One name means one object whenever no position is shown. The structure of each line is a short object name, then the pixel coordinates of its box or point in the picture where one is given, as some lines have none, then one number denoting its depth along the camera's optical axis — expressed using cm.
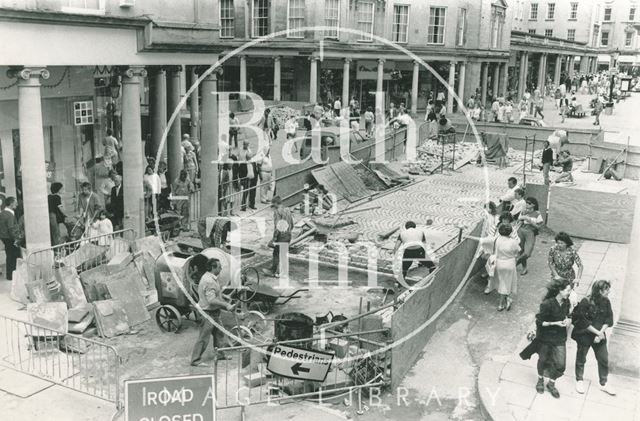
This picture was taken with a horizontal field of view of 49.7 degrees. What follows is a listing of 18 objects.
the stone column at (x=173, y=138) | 2128
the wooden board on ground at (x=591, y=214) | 1800
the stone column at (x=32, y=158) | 1369
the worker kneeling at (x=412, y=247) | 1409
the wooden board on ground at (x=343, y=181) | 2241
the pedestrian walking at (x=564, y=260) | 1252
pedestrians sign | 983
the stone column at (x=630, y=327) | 1046
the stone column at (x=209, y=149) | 1967
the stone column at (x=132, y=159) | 1698
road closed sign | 815
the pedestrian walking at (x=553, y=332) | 980
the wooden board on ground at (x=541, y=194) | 1914
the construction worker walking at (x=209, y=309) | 1106
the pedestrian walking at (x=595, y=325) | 977
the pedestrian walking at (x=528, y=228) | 1517
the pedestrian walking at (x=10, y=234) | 1423
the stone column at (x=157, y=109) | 2231
